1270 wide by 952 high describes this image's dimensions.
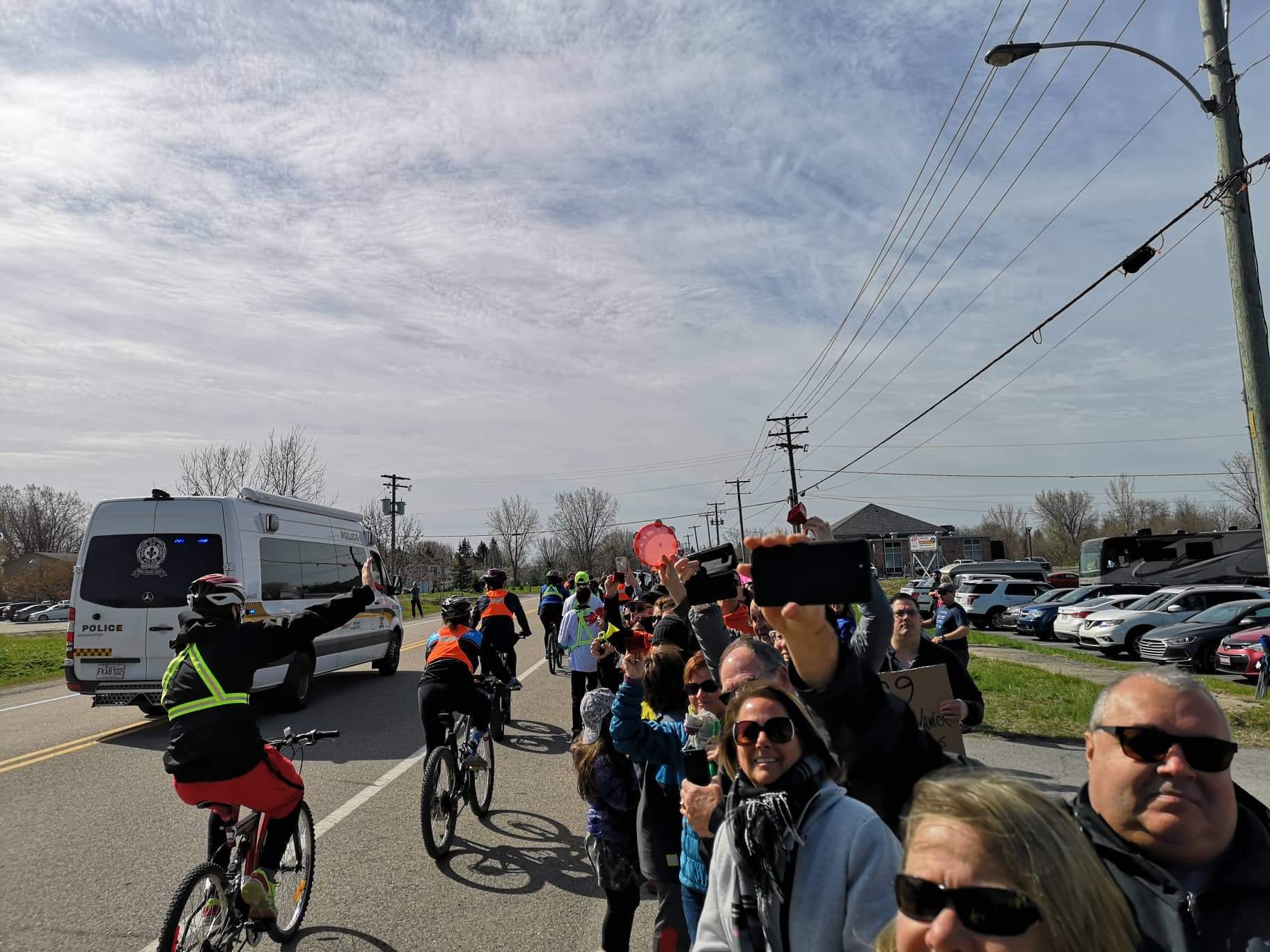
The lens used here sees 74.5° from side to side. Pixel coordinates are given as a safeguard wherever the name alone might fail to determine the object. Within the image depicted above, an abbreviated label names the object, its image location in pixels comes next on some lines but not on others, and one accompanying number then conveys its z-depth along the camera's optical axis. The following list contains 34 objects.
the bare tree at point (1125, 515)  99.90
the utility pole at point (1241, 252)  9.07
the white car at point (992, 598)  30.33
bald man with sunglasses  1.65
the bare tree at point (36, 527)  94.56
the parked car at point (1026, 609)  27.12
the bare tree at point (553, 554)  105.94
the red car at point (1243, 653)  15.17
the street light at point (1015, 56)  9.09
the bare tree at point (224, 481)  36.62
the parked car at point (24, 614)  55.94
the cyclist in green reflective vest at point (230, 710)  4.11
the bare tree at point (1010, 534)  114.25
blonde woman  1.33
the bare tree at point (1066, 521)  99.62
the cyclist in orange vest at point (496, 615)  11.30
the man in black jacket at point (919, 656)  5.90
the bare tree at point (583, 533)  109.19
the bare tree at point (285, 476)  38.44
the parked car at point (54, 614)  49.94
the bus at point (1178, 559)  30.84
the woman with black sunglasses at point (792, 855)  1.93
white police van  10.93
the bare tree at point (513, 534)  104.38
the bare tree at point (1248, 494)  67.79
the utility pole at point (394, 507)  58.78
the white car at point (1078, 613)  22.75
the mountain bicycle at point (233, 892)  3.79
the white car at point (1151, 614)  20.17
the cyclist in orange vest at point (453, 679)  6.57
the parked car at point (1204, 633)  16.89
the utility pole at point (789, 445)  52.09
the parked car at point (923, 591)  30.00
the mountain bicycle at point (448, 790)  5.79
